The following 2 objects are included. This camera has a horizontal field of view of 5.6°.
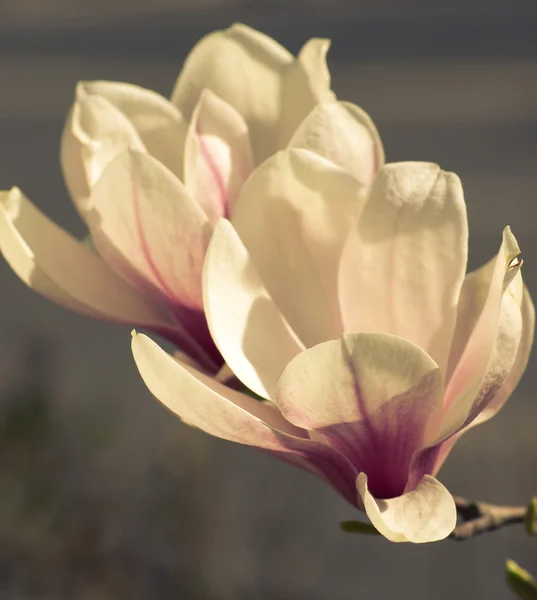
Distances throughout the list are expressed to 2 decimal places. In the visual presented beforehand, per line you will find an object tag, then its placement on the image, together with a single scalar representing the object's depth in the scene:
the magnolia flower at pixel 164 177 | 1.73
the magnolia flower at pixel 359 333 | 1.67
